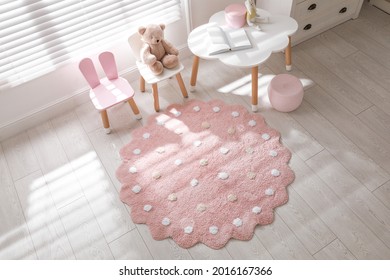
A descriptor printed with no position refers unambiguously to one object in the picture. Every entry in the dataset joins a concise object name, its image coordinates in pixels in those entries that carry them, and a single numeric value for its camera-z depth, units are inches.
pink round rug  85.7
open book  96.6
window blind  88.4
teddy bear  97.3
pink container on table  100.8
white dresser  109.9
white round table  95.2
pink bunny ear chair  97.3
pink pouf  99.7
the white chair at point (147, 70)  99.5
